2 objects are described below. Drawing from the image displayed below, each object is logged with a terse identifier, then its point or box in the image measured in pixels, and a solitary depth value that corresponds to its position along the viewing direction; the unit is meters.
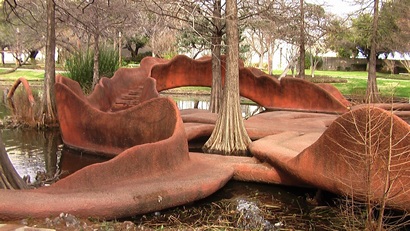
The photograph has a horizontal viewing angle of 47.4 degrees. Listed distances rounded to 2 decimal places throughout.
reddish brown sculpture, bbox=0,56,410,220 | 5.80
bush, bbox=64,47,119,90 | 21.73
